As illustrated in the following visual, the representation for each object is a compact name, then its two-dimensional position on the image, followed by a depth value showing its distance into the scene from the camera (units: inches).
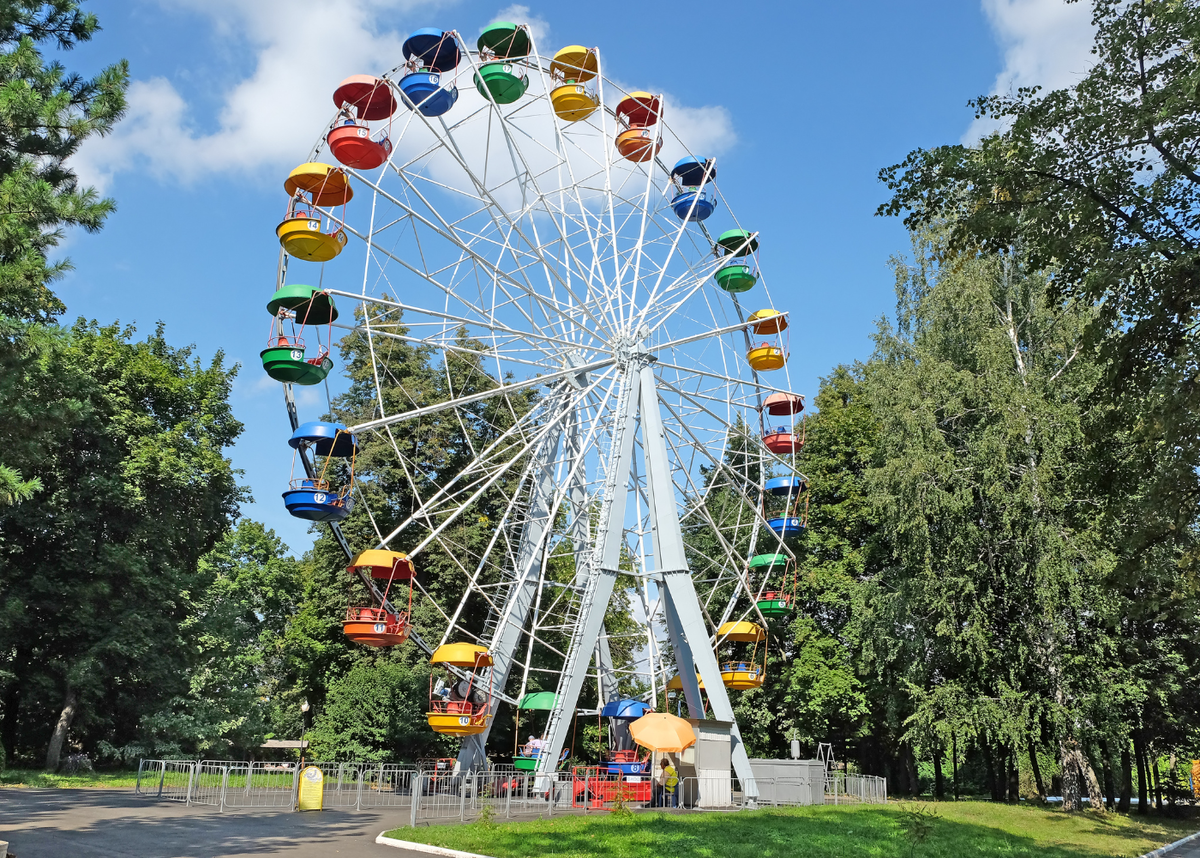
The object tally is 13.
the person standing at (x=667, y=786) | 852.6
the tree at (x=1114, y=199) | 486.3
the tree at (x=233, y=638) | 1330.0
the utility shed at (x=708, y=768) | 848.9
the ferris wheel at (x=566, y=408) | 836.6
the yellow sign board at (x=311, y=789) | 756.6
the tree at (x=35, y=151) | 439.5
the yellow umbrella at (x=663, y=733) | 781.9
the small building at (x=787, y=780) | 962.7
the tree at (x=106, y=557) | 1231.5
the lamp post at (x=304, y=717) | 1571.1
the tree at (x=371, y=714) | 1263.5
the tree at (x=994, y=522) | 1040.2
